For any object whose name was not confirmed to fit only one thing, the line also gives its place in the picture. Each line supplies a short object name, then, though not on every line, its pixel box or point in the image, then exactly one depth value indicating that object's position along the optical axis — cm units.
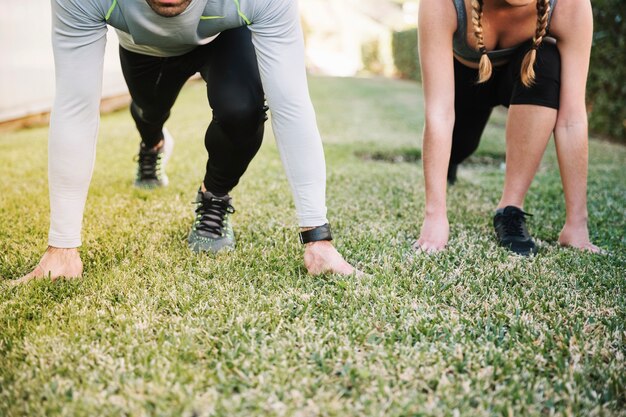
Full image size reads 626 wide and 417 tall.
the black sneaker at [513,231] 212
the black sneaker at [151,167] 304
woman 212
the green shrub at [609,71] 593
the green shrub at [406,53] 1583
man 155
